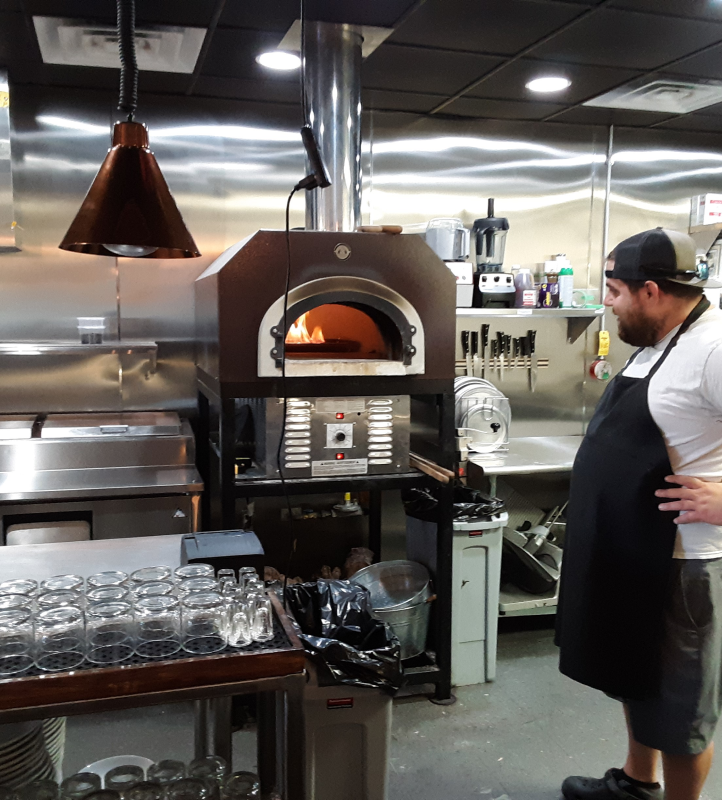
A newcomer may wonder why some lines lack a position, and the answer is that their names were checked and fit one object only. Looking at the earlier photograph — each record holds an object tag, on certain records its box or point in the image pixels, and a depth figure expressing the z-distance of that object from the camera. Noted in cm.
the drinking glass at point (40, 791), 149
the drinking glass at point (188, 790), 151
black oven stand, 261
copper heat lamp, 152
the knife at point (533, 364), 412
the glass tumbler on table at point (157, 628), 138
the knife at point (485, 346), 404
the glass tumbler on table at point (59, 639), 132
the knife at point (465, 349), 402
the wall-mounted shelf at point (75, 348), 346
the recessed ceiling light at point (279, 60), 297
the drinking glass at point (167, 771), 161
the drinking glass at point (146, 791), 153
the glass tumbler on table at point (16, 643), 130
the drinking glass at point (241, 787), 156
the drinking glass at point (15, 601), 140
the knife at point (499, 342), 408
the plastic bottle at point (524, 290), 381
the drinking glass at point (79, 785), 151
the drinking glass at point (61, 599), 142
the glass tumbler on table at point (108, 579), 154
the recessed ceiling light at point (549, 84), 335
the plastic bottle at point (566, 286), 390
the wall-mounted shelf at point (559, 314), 362
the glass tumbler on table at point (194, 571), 158
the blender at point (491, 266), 374
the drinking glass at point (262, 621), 144
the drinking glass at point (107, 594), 145
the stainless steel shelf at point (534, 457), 331
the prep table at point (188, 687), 126
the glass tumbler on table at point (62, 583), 151
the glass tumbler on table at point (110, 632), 135
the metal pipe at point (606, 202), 423
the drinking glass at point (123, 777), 156
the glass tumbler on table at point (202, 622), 141
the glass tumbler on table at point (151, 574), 157
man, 195
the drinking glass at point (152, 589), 148
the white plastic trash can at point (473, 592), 303
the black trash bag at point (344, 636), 205
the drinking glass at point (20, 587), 147
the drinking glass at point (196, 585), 148
